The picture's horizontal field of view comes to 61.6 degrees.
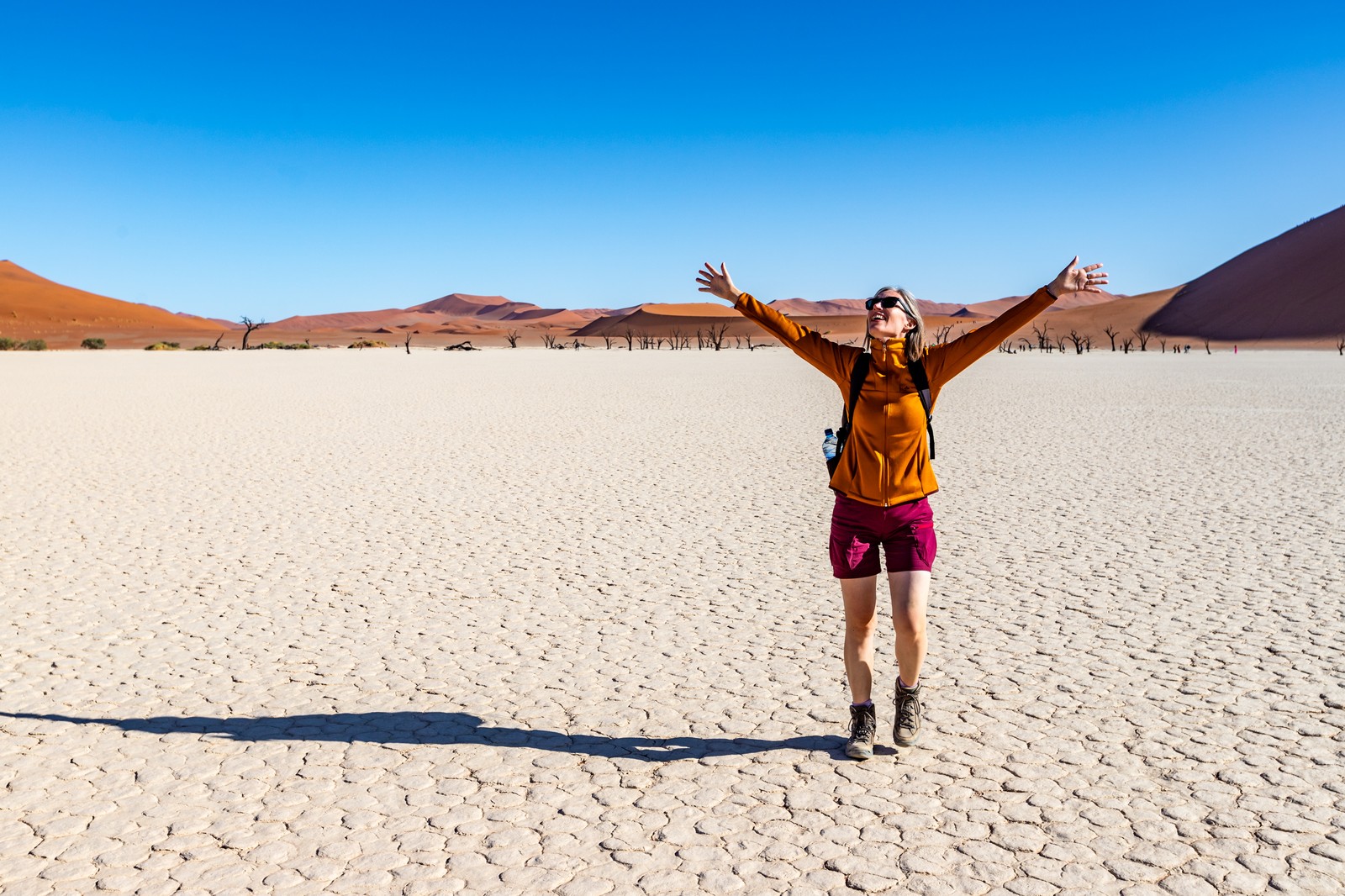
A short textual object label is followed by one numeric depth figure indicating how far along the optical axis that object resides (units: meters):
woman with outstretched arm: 3.89
